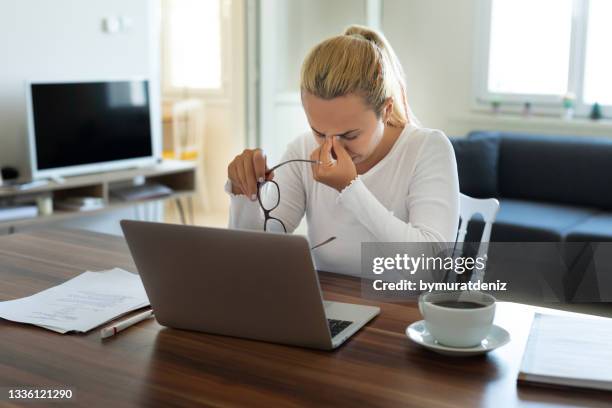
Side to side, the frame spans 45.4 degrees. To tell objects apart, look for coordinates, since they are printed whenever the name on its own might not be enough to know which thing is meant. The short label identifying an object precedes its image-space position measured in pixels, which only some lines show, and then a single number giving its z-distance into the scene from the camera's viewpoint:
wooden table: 0.97
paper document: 1.28
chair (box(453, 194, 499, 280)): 1.80
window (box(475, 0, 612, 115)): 4.21
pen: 1.21
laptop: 1.09
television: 3.60
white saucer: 1.08
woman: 1.53
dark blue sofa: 3.66
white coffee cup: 1.07
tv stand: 3.57
